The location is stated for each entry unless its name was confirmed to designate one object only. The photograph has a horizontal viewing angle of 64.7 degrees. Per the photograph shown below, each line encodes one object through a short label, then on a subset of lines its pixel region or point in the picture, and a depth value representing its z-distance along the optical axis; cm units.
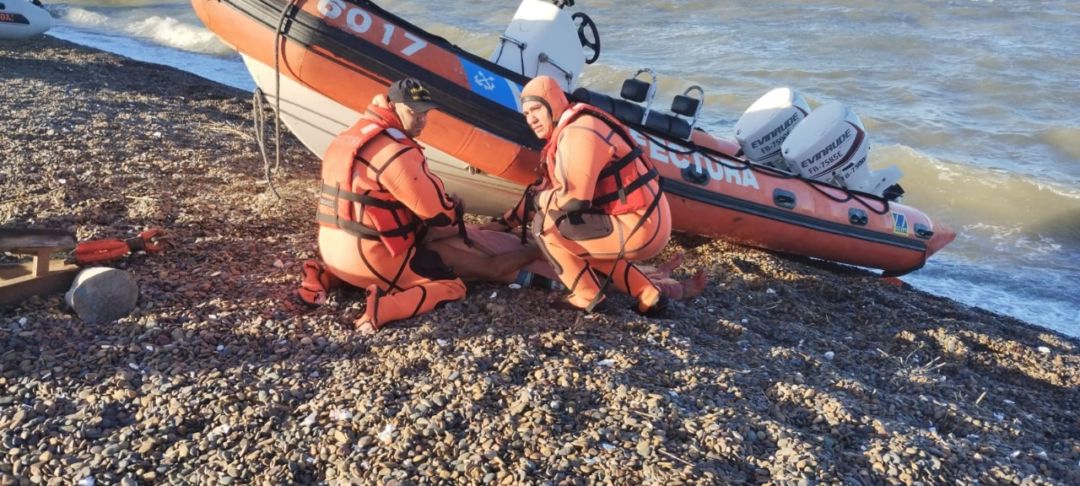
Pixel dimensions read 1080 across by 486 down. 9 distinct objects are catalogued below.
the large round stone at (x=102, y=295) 296
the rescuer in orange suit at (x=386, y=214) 311
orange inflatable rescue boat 387
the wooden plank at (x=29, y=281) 294
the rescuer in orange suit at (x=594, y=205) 325
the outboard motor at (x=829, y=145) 495
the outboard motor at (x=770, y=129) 516
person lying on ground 351
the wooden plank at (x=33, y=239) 291
